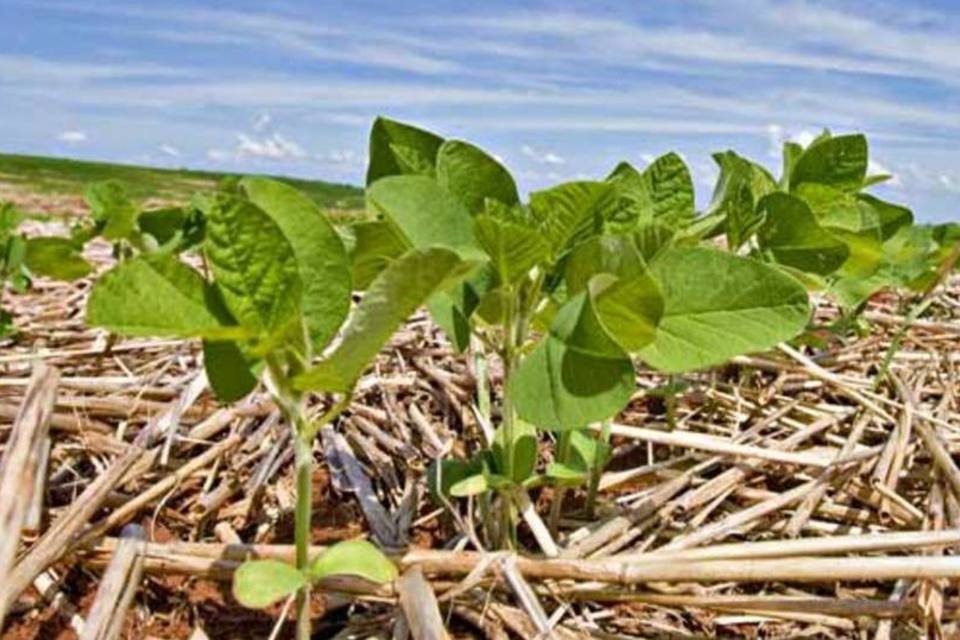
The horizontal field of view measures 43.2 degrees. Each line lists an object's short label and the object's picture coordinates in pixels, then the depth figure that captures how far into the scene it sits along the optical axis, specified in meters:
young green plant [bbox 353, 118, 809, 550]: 0.32
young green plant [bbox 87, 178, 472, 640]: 0.28
